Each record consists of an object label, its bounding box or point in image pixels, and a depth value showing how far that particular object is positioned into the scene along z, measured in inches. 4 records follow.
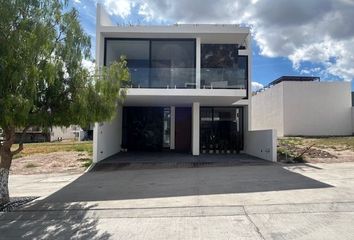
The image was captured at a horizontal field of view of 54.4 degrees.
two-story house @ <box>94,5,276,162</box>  657.6
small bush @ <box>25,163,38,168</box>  670.2
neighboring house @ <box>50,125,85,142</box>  1888.5
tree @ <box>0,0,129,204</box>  269.6
